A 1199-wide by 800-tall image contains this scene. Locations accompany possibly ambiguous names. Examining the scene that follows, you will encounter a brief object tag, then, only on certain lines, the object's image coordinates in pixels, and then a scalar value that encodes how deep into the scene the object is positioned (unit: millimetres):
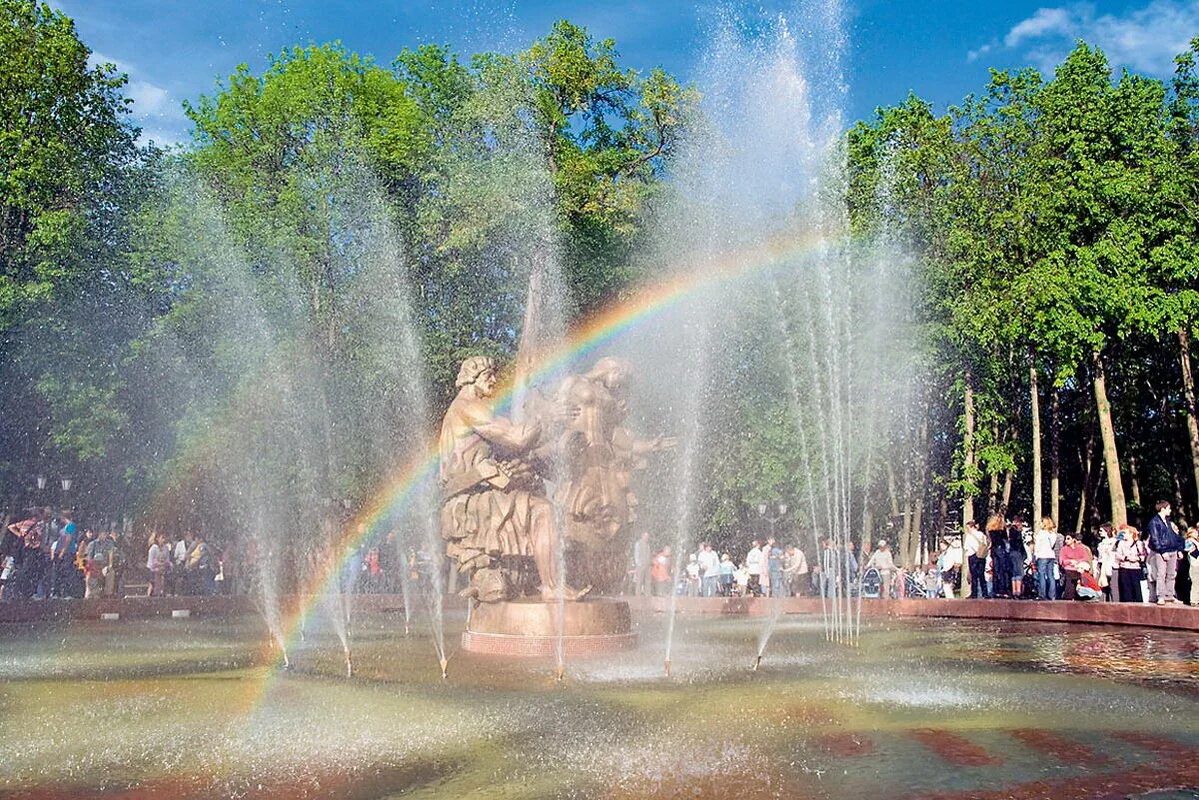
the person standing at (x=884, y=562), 25781
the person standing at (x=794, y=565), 24672
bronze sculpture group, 12617
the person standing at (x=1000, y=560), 21359
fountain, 6438
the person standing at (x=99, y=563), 23078
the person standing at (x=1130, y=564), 18875
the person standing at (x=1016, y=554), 21250
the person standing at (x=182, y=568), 25578
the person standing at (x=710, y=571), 25891
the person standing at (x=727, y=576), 26328
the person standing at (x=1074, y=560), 20141
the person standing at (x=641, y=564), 22703
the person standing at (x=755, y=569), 25344
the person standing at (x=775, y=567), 24547
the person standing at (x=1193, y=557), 18297
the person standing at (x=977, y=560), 22016
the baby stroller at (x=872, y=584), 27188
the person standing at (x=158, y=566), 24359
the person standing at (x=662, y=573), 25344
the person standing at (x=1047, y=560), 19812
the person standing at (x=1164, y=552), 17516
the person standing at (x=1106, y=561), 20770
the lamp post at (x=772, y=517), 35906
